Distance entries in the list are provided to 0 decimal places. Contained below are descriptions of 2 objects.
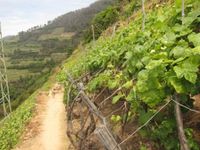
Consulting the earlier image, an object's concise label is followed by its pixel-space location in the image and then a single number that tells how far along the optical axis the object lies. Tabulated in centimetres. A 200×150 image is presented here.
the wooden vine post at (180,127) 213
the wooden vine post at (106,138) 237
